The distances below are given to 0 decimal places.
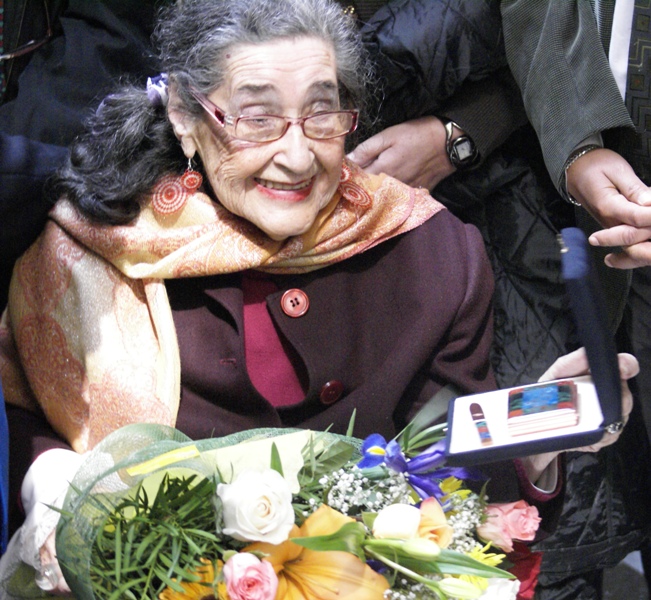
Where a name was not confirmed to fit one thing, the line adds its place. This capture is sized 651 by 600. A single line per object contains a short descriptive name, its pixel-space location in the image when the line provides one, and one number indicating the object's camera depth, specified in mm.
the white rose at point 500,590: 1345
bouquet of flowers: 1237
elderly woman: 1900
